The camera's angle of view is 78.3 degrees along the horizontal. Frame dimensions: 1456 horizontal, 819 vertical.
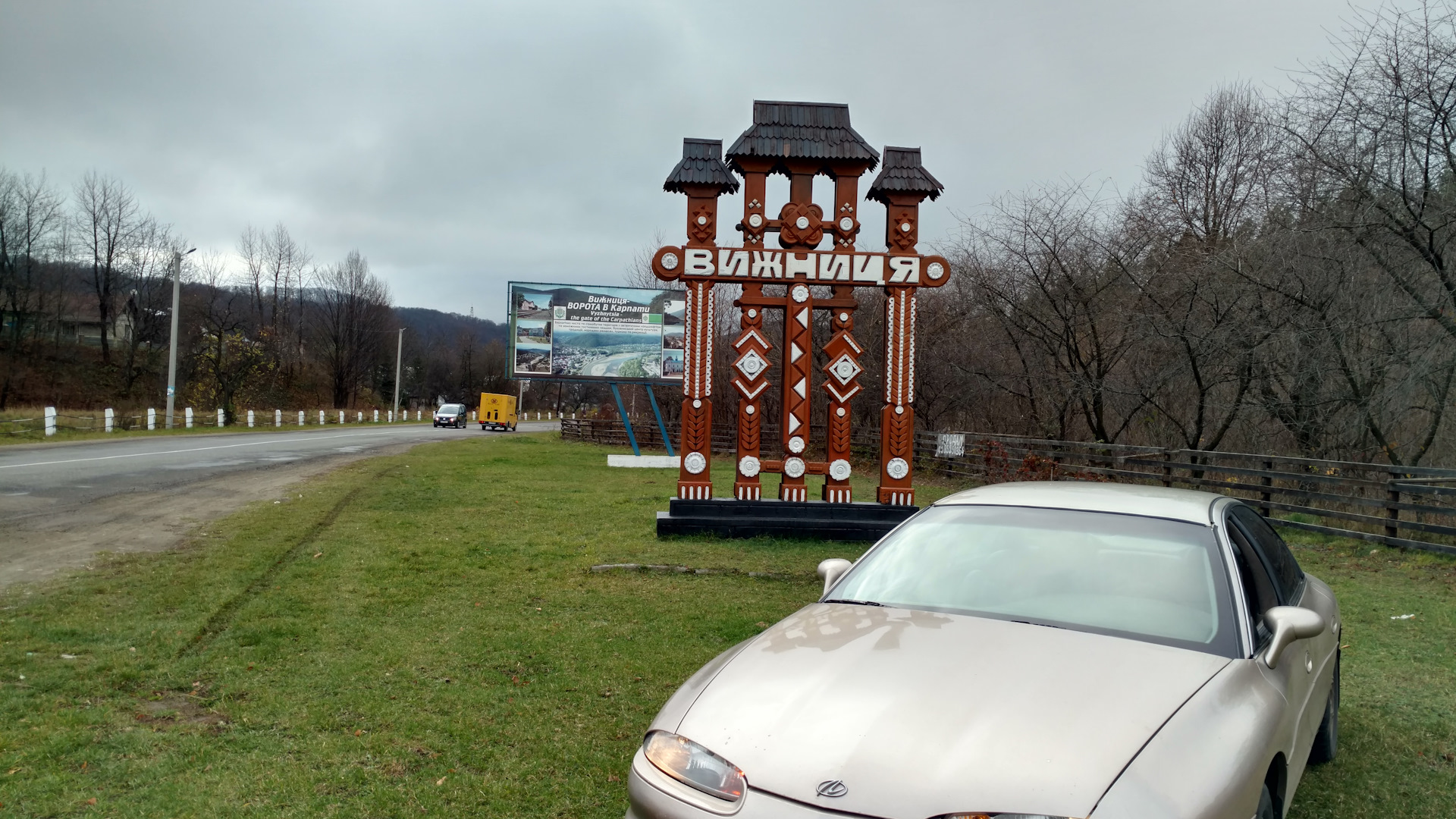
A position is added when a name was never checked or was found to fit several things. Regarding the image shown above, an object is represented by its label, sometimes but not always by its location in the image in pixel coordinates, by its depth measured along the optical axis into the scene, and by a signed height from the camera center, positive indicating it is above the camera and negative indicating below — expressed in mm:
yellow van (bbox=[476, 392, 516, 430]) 53156 +129
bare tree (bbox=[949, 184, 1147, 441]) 19922 +2714
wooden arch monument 11602 +1824
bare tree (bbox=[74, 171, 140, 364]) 54750 +9244
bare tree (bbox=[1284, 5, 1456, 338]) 11148 +3532
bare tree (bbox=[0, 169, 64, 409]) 49875 +7504
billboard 25828 +2498
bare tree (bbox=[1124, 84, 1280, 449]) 15984 +2994
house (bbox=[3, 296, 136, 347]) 52969 +5308
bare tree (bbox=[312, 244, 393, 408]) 75938 +7034
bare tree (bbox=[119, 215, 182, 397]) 56125 +6188
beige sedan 2299 -796
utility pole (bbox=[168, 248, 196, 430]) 31422 +3493
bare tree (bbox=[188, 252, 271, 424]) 48250 +2403
